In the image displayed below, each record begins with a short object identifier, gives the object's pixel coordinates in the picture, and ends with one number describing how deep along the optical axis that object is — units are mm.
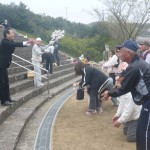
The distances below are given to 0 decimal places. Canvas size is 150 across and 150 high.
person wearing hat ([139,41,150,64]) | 5606
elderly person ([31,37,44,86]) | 8460
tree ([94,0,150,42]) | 22234
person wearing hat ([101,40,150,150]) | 2953
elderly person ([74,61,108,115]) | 6206
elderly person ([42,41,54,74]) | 10466
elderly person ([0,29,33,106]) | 5510
